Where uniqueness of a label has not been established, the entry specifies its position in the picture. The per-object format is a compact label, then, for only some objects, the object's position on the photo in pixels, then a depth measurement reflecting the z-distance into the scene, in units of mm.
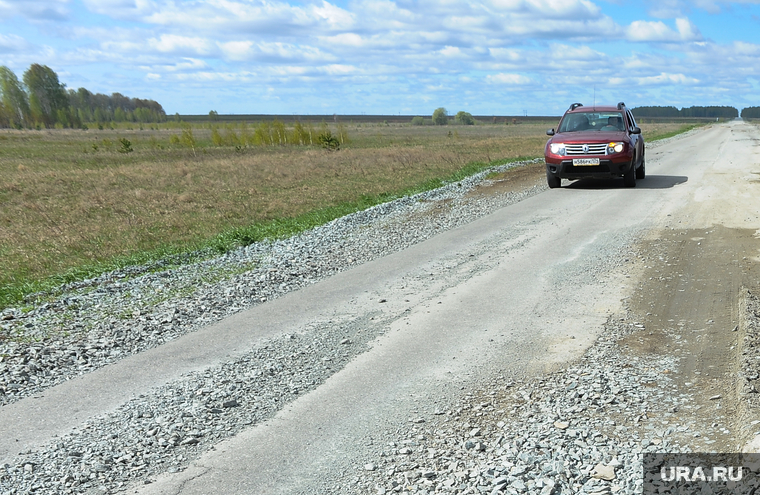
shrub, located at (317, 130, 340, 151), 49750
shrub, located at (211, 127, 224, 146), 67581
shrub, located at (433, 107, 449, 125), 180675
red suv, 15102
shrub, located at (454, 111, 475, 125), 187250
